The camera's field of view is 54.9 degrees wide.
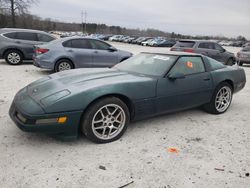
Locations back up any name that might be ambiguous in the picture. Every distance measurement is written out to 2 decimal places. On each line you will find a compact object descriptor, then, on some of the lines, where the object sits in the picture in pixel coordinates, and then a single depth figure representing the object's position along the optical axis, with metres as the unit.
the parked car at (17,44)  9.98
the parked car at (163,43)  37.86
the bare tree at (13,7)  31.94
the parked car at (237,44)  56.13
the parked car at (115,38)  50.91
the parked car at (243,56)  13.89
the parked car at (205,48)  12.12
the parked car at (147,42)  39.84
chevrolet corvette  3.07
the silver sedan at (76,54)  8.12
